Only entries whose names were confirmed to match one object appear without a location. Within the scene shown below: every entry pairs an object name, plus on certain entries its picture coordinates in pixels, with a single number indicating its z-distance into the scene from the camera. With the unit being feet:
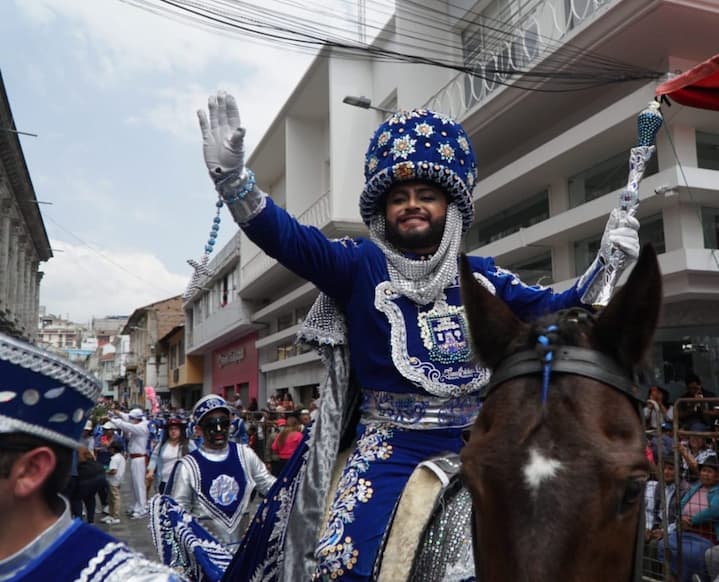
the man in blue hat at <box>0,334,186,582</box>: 5.79
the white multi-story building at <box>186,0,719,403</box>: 38.24
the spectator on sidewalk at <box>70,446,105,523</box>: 34.71
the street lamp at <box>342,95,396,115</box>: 54.49
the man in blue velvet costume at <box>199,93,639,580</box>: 9.33
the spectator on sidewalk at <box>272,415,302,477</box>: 44.55
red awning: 19.13
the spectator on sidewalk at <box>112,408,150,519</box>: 50.21
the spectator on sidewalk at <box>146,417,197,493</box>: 39.65
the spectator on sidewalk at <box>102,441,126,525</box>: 46.78
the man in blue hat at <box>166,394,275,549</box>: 24.84
